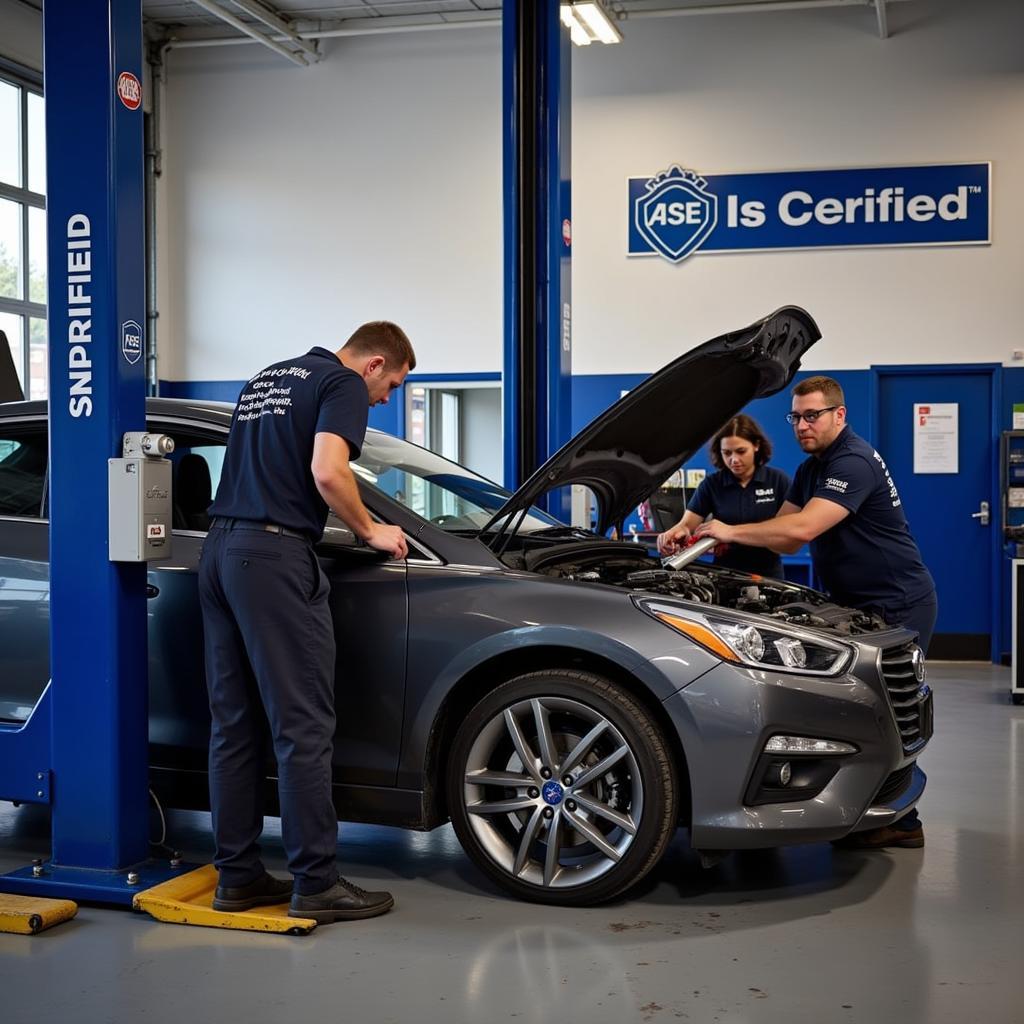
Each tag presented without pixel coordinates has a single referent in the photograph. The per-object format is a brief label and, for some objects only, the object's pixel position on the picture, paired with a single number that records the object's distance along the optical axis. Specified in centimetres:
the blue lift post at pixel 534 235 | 667
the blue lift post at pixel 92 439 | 366
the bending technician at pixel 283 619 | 342
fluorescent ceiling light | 816
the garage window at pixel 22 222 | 1087
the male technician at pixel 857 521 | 446
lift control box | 363
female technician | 541
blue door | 1027
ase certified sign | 1041
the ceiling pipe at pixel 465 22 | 1048
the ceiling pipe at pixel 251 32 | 1078
